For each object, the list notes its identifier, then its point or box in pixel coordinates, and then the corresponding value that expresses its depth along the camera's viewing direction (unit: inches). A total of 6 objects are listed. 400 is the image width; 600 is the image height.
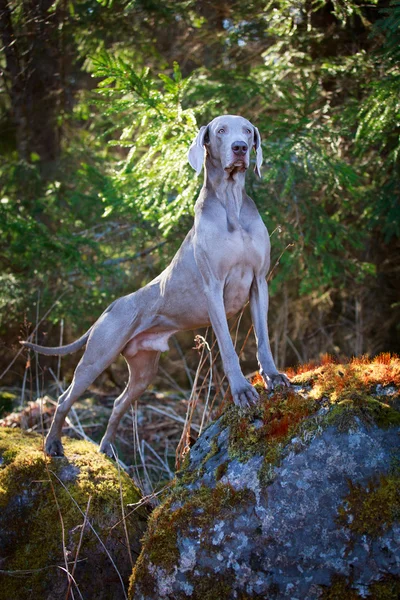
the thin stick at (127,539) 128.7
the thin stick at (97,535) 127.7
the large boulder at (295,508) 97.3
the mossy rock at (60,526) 132.6
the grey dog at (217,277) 134.6
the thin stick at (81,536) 115.5
